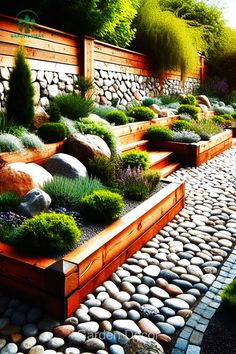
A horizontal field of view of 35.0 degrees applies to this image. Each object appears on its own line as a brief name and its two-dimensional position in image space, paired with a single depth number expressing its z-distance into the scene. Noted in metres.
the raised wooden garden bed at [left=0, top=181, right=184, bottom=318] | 2.53
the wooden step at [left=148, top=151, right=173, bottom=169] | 6.39
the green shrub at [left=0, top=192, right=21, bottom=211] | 3.50
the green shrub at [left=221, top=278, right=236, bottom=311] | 2.58
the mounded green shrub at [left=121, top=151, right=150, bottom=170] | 5.28
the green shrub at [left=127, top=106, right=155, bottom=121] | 8.16
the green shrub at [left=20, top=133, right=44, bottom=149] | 4.60
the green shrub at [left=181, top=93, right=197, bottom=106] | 11.73
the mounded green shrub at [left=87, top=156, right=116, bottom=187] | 4.71
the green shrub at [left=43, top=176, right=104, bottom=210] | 3.80
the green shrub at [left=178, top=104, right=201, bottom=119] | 10.12
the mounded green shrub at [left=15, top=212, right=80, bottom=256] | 2.80
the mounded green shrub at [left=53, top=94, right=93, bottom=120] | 6.18
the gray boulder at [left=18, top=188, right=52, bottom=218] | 3.35
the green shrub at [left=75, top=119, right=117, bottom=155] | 5.64
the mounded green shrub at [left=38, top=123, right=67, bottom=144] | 5.03
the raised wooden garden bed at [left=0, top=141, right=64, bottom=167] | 4.21
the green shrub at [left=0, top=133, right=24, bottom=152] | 4.34
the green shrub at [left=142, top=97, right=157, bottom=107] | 9.94
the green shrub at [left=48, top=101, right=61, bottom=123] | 5.52
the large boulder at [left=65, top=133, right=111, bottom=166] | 5.03
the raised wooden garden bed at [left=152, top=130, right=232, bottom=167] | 7.10
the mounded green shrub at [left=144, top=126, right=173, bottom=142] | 7.54
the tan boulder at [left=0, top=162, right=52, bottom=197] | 3.85
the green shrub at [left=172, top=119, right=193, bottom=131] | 8.45
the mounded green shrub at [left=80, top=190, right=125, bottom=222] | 3.51
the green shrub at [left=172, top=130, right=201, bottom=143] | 7.52
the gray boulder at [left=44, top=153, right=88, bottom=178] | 4.47
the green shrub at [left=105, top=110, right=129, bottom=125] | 7.12
